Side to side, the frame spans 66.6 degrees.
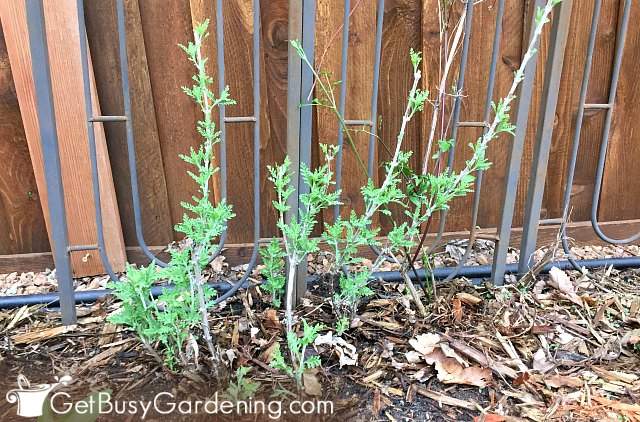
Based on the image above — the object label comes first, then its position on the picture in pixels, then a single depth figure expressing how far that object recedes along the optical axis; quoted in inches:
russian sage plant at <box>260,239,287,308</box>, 66.6
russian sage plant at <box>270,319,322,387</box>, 52.6
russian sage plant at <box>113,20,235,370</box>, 52.5
